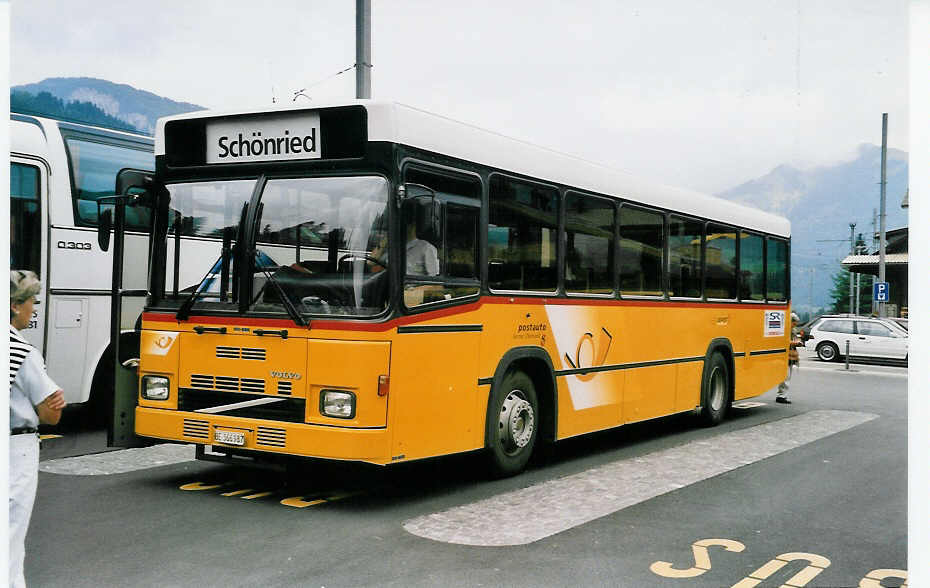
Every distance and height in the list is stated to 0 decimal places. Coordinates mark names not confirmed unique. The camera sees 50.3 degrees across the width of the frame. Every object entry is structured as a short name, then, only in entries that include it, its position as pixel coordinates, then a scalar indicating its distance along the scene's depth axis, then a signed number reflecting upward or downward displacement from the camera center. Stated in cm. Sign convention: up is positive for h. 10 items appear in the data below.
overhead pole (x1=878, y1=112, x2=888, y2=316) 3709 +323
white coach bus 1104 +61
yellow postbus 746 +11
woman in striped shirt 483 -60
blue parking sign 3506 +91
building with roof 4881 +257
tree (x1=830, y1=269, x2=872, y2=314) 10712 +250
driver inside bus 763 +40
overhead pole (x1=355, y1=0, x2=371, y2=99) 1336 +348
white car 3081 -70
